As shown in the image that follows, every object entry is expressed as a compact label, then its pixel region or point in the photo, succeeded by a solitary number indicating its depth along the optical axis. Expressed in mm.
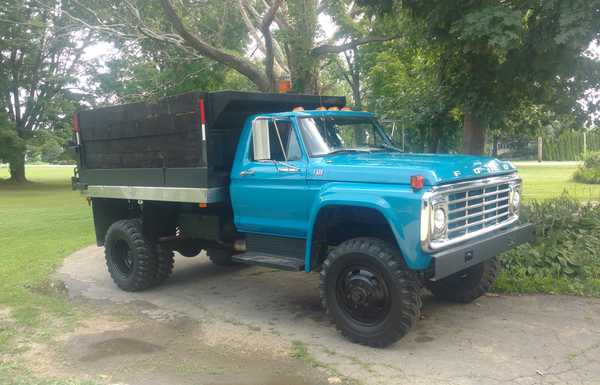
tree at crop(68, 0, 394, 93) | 13914
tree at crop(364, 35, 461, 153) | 9609
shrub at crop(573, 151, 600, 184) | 20786
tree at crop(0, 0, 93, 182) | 28828
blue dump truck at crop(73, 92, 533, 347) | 4883
